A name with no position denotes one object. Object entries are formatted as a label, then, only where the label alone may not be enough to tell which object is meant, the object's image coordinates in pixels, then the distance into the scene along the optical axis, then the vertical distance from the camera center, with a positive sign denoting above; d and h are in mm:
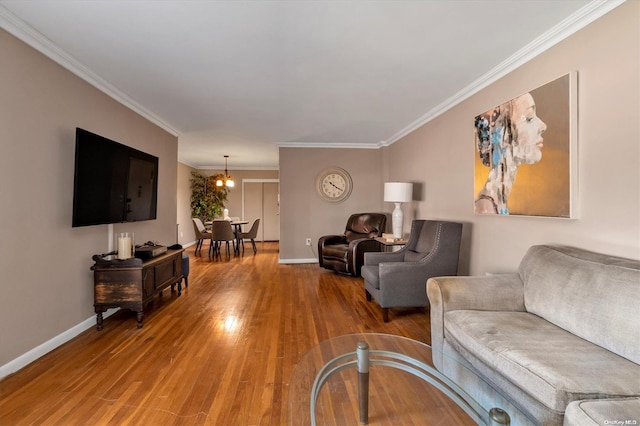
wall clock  5727 +563
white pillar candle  2773 -342
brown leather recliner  4434 -469
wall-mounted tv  2434 +268
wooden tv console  2719 -671
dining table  6792 -402
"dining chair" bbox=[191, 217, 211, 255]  6641 -444
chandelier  7293 +732
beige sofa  1139 -594
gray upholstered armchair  2879 -553
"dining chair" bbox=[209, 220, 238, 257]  6168 -387
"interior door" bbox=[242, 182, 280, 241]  8852 +177
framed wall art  2012 +488
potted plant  8281 +430
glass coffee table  1270 -814
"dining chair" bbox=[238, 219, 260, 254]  6895 -490
